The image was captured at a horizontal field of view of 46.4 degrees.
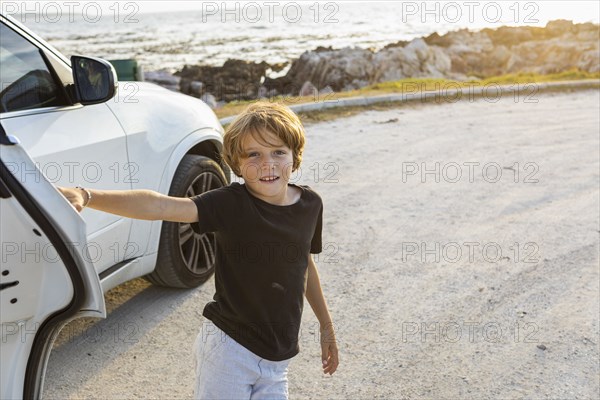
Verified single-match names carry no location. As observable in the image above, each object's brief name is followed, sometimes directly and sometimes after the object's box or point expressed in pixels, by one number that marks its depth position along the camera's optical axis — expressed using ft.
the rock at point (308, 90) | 60.75
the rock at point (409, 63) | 76.23
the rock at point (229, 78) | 76.59
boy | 7.41
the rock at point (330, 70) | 77.20
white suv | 5.42
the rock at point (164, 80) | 70.74
